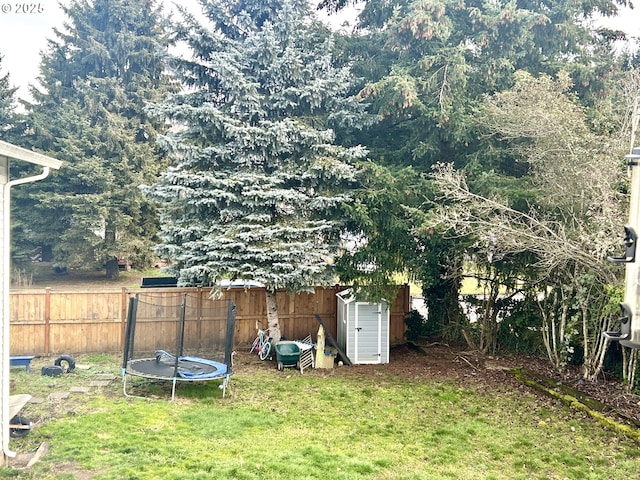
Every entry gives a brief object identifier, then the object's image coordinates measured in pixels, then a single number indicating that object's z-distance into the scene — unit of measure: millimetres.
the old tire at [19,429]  5781
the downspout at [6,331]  5016
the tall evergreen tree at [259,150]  9203
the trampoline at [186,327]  10055
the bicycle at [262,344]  10109
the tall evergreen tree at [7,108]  18295
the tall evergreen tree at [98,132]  17953
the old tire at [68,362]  8633
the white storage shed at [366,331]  9836
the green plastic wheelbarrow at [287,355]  9375
